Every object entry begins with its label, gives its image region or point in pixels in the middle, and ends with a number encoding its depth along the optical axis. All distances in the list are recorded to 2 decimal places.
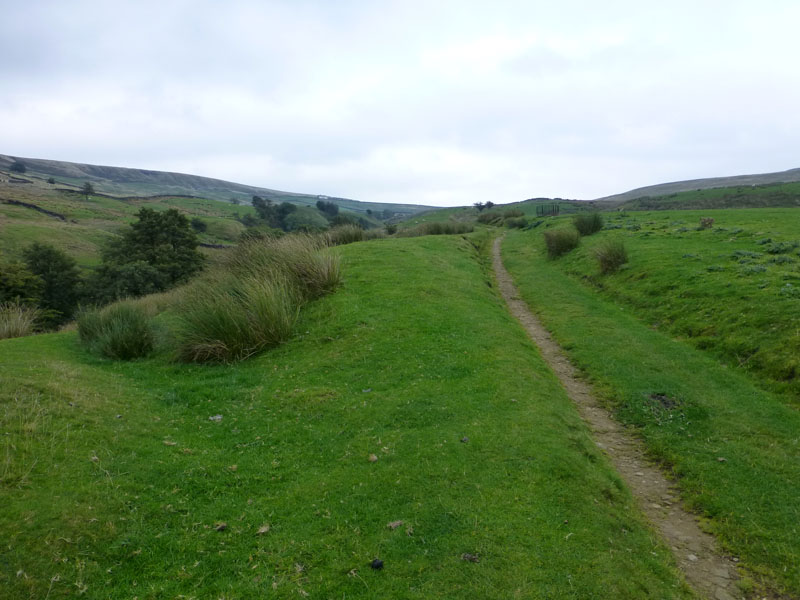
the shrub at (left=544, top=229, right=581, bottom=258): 31.59
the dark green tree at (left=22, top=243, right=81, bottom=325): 42.16
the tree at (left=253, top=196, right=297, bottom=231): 139.88
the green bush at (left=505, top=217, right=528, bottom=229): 64.97
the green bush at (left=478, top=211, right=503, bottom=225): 78.86
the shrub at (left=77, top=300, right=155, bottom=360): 12.80
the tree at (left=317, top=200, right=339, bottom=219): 182.12
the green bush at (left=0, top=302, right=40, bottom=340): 17.39
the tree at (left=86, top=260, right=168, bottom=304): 38.97
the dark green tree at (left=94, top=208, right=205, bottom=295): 44.62
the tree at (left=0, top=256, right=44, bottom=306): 32.75
